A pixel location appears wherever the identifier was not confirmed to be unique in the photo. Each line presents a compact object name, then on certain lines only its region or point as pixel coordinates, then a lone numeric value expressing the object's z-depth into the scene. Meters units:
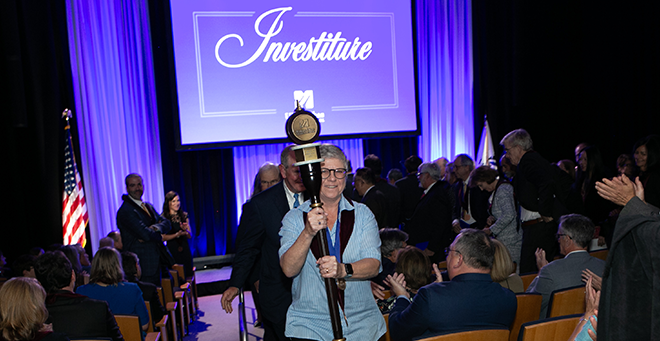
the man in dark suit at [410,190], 6.04
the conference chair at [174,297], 4.34
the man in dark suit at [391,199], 5.33
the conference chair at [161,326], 3.33
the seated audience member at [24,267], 3.93
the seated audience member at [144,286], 3.64
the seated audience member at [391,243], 3.45
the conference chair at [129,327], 2.67
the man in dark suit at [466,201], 5.03
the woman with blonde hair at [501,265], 2.62
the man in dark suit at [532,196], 3.99
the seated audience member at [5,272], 4.28
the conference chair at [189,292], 4.99
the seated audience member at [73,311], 2.44
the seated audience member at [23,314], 2.04
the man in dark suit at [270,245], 2.27
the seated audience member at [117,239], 5.50
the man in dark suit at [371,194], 4.98
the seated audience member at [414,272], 2.48
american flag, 6.07
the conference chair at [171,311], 3.91
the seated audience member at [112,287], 3.15
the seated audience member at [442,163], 7.16
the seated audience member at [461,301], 1.86
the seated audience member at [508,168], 4.96
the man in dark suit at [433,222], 4.83
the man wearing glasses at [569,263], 2.62
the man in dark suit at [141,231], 4.67
